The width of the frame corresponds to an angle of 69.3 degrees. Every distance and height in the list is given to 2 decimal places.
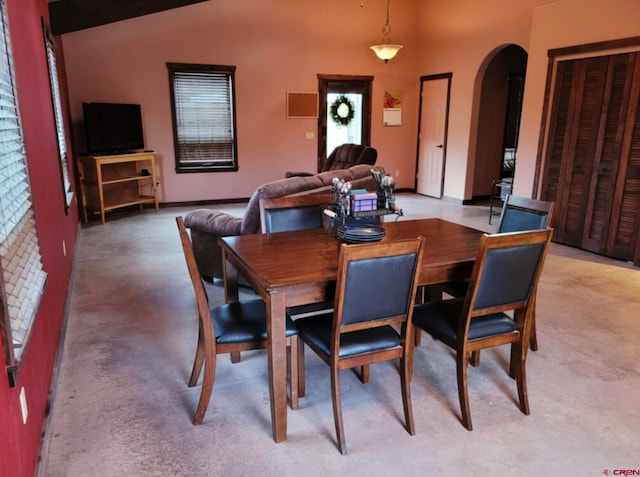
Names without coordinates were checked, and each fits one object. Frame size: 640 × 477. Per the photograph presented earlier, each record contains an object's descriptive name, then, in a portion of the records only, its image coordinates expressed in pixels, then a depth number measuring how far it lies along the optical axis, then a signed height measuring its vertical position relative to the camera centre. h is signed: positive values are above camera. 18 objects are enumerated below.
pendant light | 6.89 +1.19
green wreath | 8.43 +0.36
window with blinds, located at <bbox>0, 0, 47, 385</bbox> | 1.62 -0.44
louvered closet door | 4.59 -0.23
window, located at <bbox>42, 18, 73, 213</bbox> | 4.16 +0.15
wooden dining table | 1.98 -0.62
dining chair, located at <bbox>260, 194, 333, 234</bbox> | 2.97 -0.52
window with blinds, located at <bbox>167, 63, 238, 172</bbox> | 7.28 +0.21
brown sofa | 3.44 -0.70
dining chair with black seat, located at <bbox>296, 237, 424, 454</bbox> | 1.87 -0.77
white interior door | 8.22 -0.10
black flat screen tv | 6.37 +0.03
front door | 8.20 +0.33
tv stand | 6.35 -0.73
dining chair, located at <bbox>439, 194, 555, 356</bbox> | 2.69 -0.52
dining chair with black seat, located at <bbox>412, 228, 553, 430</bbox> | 2.04 -0.81
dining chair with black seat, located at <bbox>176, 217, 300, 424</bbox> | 2.10 -0.93
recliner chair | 6.58 -0.38
